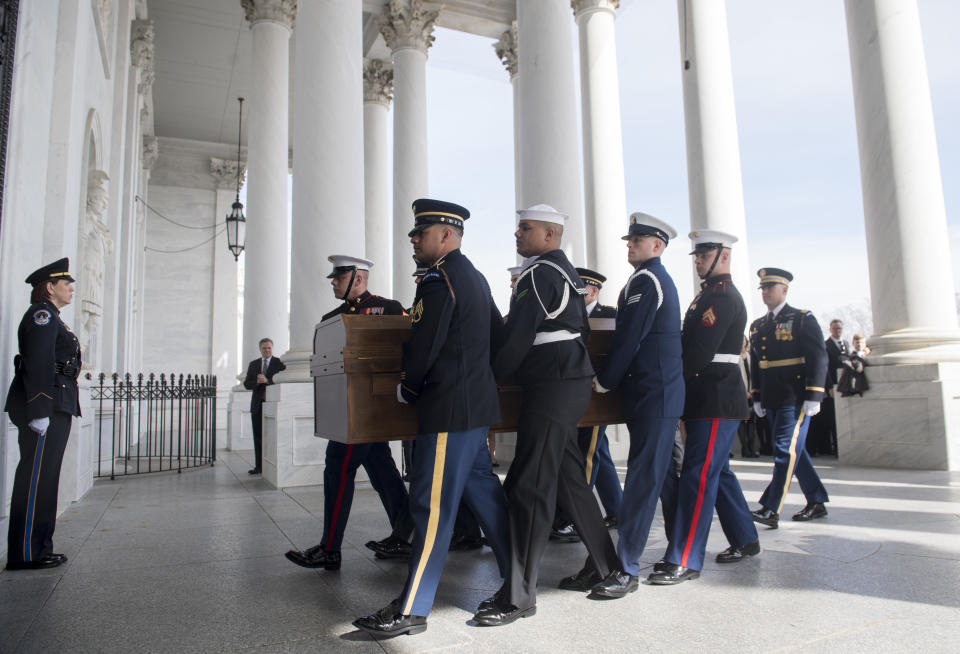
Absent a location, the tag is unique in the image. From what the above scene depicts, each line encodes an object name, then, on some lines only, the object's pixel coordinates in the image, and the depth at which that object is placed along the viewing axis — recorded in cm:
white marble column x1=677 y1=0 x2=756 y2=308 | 1292
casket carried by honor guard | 423
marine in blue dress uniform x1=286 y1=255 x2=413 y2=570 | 510
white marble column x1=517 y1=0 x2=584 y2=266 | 1038
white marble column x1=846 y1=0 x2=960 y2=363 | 1082
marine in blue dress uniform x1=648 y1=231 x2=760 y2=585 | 480
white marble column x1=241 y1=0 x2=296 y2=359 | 1513
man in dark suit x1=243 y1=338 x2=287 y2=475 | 1198
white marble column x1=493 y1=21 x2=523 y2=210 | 2040
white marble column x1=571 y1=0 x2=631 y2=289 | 1625
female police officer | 535
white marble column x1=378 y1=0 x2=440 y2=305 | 1866
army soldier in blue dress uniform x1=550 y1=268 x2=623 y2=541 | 577
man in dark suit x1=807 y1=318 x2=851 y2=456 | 1331
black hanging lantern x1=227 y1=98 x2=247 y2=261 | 1872
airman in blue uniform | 457
